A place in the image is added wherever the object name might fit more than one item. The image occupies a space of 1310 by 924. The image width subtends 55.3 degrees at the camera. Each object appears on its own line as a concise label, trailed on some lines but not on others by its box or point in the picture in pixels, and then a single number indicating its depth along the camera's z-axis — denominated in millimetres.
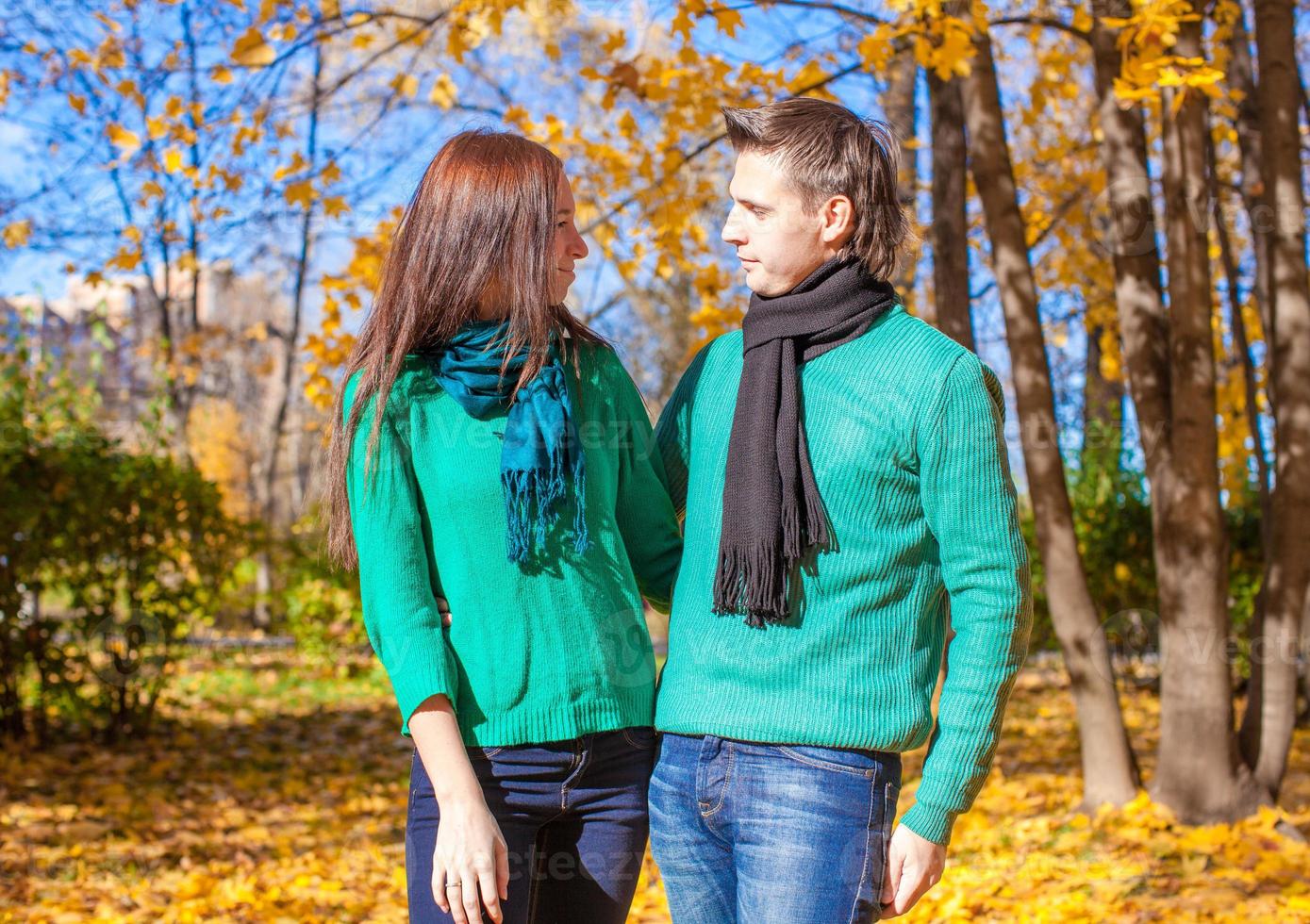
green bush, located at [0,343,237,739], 5820
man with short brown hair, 1553
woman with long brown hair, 1638
